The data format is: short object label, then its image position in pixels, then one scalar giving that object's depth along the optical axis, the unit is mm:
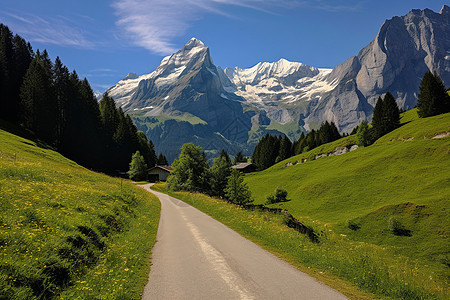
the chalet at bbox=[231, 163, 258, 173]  145712
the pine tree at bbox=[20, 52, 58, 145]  63406
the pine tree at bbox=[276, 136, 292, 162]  145625
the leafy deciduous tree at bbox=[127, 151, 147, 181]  93875
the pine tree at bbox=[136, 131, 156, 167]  125275
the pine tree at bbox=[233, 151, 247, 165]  185250
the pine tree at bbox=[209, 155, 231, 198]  57500
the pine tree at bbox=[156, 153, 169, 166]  164700
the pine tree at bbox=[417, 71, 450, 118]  80812
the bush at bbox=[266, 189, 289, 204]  63406
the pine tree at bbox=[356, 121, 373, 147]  90700
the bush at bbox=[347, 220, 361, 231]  38156
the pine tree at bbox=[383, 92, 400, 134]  89938
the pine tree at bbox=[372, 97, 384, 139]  91088
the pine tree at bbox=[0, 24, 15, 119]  67250
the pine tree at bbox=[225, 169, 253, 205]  52469
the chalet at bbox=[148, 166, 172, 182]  109694
